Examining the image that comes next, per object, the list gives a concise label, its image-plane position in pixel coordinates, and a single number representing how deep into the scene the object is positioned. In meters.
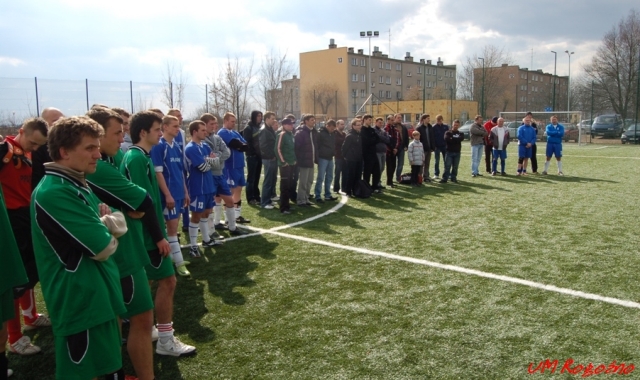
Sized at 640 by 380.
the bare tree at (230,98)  27.33
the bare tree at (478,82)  52.06
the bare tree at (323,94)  60.06
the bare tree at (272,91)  32.94
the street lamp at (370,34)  50.62
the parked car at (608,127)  30.64
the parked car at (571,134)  30.42
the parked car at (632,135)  27.53
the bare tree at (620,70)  39.53
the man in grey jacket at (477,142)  14.26
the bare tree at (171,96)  25.61
